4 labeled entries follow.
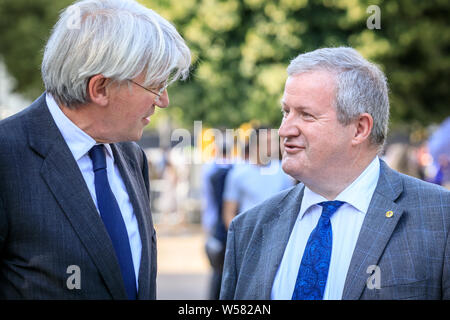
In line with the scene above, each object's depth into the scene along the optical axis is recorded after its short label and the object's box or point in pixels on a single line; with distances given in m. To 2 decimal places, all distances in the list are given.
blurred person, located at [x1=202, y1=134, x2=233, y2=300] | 6.56
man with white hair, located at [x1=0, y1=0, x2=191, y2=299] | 2.36
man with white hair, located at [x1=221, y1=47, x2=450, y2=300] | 2.54
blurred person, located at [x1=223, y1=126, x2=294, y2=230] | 6.27
